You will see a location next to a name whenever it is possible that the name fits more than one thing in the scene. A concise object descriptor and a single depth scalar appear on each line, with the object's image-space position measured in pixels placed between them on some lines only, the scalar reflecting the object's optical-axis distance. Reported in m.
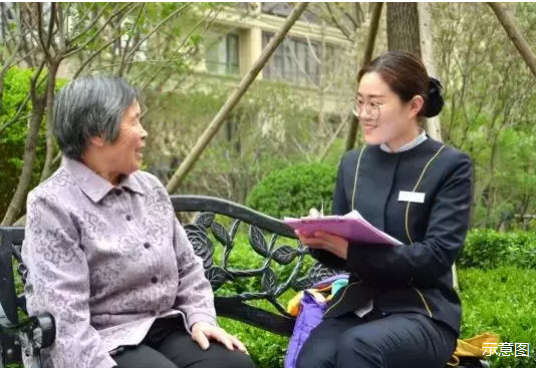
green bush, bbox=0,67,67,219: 6.49
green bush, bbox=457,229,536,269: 7.28
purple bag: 3.16
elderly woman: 2.59
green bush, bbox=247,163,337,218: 8.69
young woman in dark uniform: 2.86
